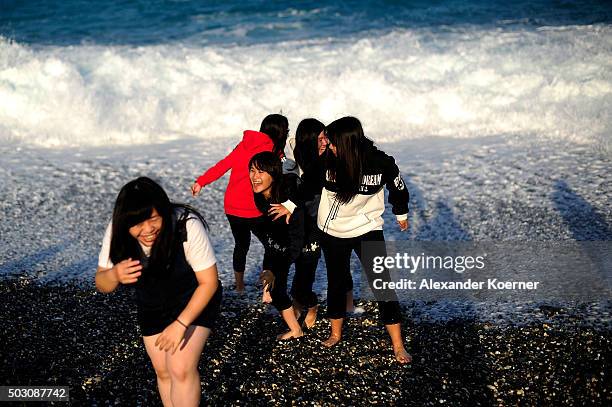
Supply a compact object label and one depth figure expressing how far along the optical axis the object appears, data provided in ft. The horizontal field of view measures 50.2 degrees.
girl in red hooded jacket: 16.76
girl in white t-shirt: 10.52
